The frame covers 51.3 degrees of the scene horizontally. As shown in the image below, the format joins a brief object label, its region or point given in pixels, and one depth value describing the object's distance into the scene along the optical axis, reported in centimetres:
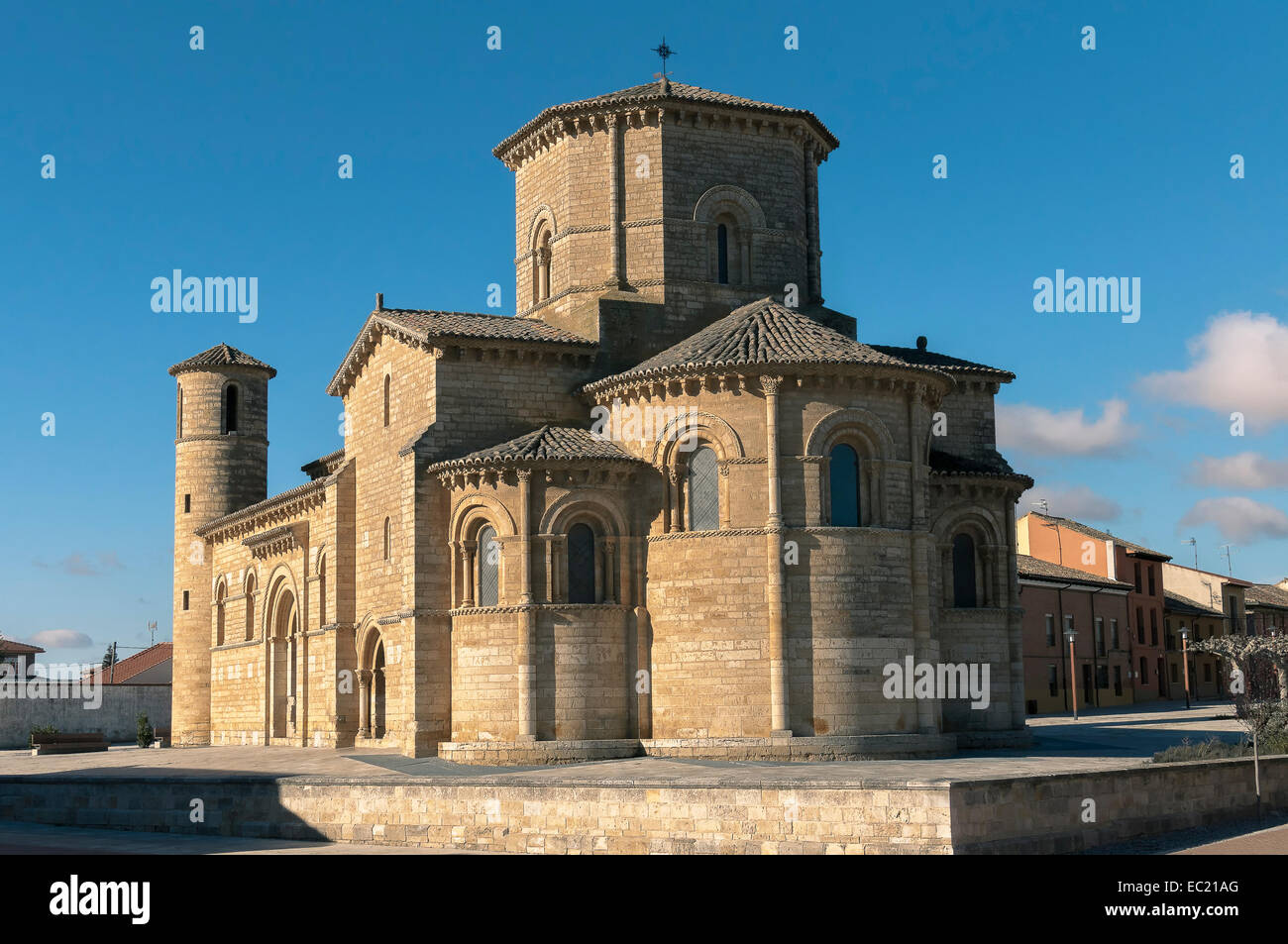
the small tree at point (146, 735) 4328
